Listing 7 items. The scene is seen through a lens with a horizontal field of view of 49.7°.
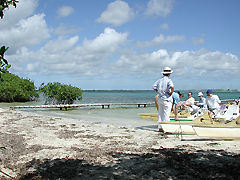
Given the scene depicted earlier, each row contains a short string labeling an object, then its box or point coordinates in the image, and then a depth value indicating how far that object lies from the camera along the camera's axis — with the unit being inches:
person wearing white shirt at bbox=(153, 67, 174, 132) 366.9
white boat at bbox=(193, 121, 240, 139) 331.6
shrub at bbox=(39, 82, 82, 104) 1257.4
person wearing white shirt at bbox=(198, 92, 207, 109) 536.1
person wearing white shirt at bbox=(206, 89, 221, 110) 463.8
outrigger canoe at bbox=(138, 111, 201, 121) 437.7
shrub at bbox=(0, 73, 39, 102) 1653.5
